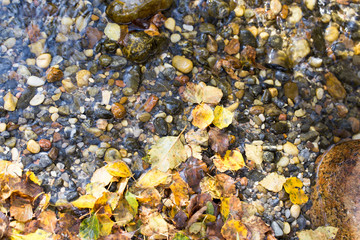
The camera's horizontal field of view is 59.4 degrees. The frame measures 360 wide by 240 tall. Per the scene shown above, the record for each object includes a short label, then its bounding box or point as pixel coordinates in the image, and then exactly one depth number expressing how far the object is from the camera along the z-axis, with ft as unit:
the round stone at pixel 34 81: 7.47
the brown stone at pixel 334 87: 8.45
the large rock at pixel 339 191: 6.66
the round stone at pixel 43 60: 7.64
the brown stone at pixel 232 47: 8.21
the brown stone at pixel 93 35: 7.90
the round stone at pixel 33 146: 6.97
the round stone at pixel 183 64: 7.82
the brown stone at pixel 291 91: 8.18
